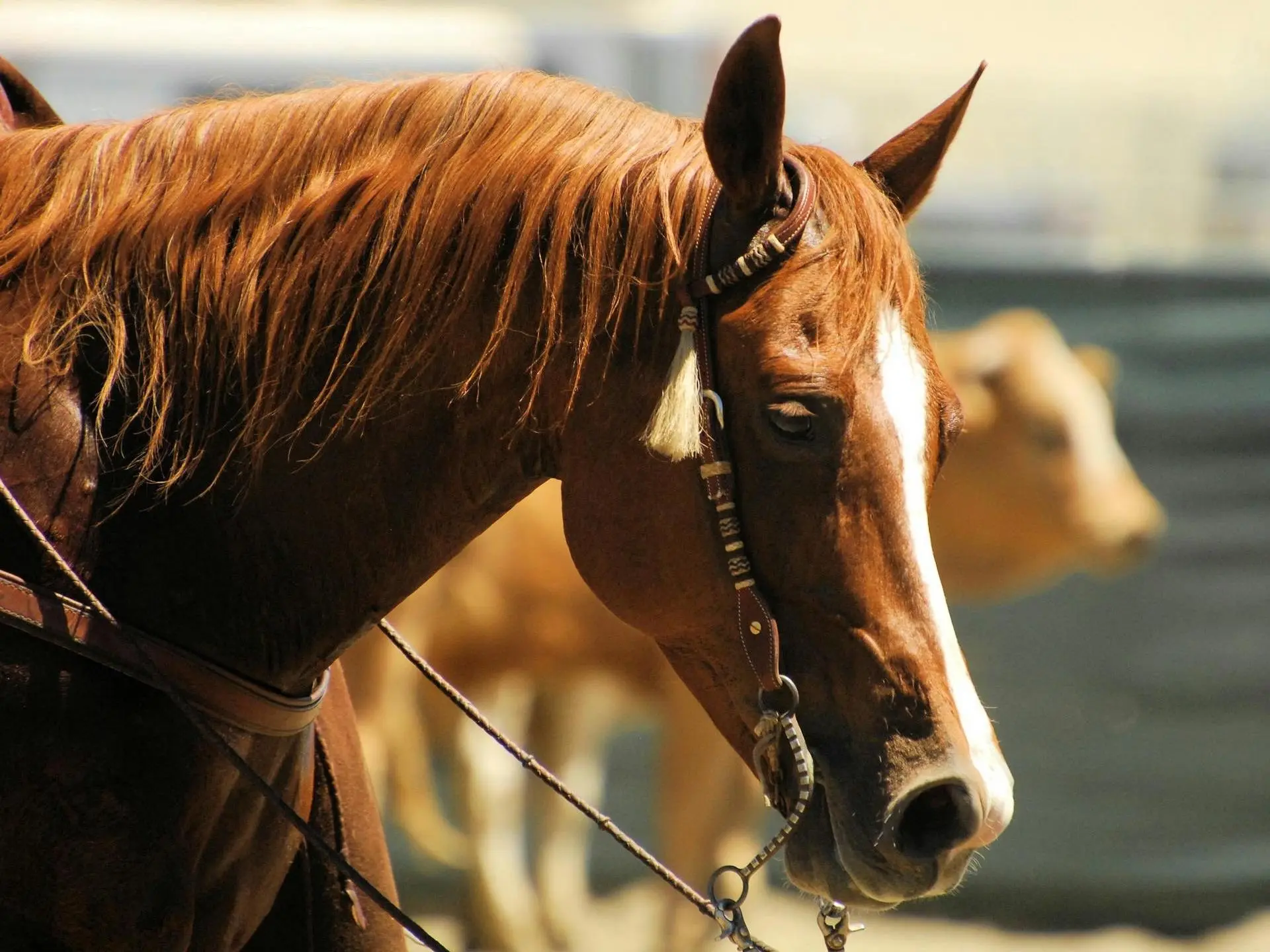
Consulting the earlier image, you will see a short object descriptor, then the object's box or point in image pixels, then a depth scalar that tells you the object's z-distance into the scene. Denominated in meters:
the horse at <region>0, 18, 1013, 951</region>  11.46
